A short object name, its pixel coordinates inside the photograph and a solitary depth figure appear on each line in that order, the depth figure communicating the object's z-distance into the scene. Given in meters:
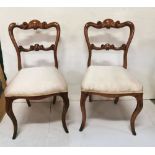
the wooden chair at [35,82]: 1.73
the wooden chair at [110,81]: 1.77
